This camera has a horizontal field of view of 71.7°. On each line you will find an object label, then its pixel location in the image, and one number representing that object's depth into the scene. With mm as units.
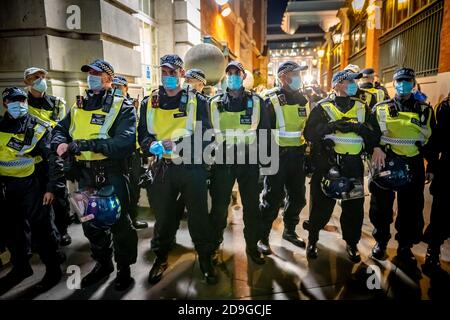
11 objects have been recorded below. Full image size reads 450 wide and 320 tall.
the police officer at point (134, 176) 4648
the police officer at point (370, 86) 5535
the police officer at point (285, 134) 3814
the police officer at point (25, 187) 3156
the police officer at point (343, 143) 3406
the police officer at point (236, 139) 3369
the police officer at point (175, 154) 3125
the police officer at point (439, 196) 3354
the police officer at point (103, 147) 2932
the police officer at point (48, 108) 3982
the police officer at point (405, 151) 3404
